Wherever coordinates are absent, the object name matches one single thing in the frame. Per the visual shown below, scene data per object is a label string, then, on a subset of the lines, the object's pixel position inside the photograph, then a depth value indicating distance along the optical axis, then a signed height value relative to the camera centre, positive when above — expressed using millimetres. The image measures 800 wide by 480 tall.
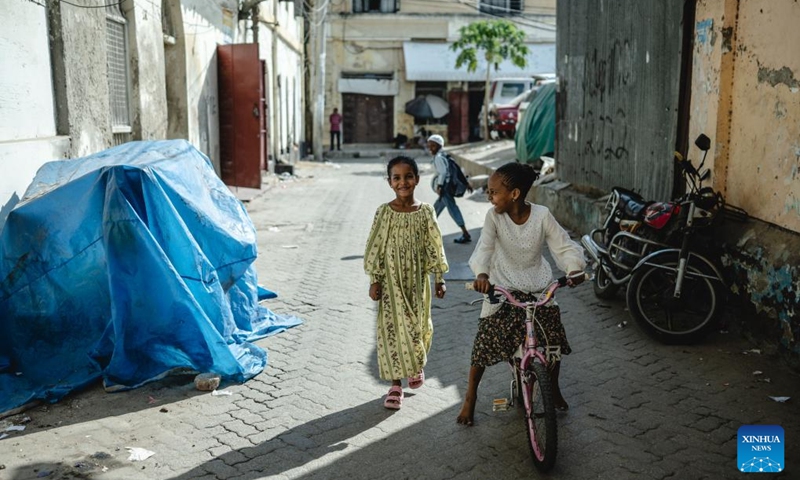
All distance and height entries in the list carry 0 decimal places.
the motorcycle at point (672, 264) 5719 -1159
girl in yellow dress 4551 -914
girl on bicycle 3916 -735
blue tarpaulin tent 4852 -1087
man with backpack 10195 -875
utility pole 25281 +1637
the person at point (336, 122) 30797 -180
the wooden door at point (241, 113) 14305 +93
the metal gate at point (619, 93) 7715 +281
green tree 27156 +2645
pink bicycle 3568 -1320
